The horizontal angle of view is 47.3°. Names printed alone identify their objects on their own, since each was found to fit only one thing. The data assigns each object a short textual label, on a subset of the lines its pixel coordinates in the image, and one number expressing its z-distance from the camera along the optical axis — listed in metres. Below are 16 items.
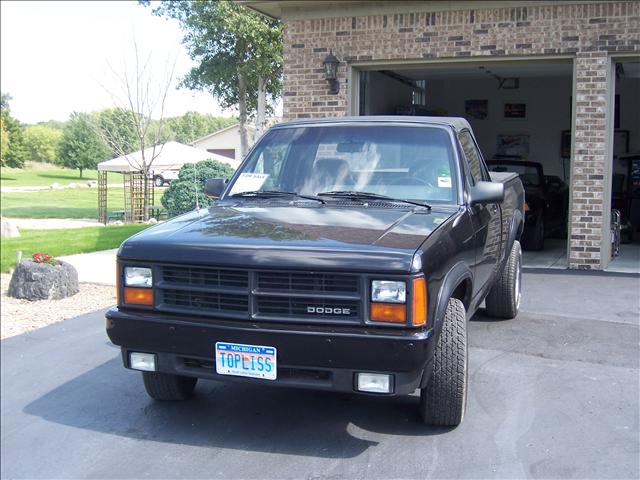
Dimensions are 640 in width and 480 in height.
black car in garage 12.30
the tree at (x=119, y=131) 25.90
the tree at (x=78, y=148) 66.94
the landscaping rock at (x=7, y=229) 15.63
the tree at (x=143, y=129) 23.38
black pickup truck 3.73
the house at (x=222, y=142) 74.19
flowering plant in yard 9.33
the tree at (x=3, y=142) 65.43
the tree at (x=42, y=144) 84.81
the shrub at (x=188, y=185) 17.45
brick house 9.65
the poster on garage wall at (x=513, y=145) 19.11
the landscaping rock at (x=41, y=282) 8.95
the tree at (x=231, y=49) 25.28
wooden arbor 23.14
